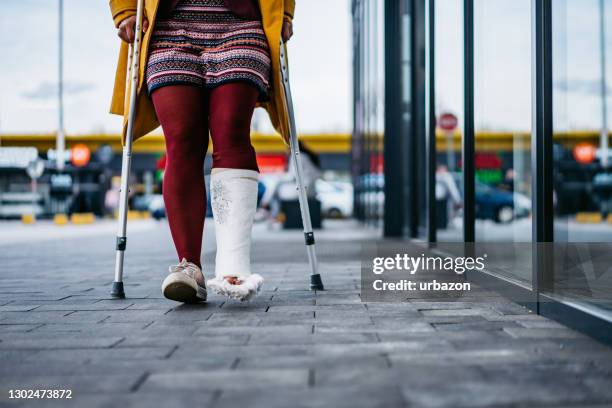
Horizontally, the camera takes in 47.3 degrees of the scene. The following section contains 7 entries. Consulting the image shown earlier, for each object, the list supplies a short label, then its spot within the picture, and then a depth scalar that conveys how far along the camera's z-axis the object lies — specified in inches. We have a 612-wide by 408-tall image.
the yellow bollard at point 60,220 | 691.4
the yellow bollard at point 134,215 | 918.2
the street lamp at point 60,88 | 863.1
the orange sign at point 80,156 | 907.4
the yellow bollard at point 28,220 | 735.0
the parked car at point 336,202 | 772.0
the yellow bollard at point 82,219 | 716.7
